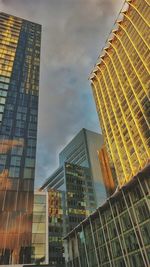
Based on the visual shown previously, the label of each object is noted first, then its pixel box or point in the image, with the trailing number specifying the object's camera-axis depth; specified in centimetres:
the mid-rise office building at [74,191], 8038
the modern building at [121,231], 3263
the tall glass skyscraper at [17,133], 3147
